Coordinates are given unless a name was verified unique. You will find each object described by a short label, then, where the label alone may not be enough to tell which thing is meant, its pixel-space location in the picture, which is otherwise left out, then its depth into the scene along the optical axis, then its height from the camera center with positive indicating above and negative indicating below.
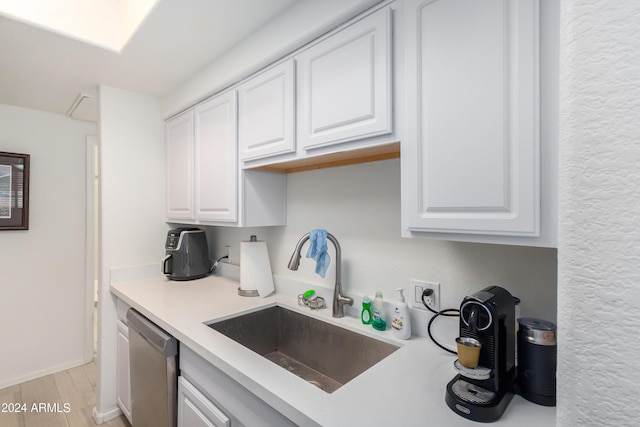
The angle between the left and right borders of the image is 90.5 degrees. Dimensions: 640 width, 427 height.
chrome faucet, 1.42 -0.36
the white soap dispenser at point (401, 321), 1.19 -0.41
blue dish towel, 1.42 -0.18
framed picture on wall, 2.41 +0.15
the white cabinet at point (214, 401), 0.96 -0.65
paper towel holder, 1.76 -0.45
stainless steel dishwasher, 1.36 -0.77
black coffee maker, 0.75 -0.39
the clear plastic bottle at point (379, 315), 1.29 -0.42
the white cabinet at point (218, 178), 1.69 +0.19
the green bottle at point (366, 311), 1.35 -0.43
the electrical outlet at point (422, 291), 1.20 -0.32
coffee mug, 0.77 -0.34
